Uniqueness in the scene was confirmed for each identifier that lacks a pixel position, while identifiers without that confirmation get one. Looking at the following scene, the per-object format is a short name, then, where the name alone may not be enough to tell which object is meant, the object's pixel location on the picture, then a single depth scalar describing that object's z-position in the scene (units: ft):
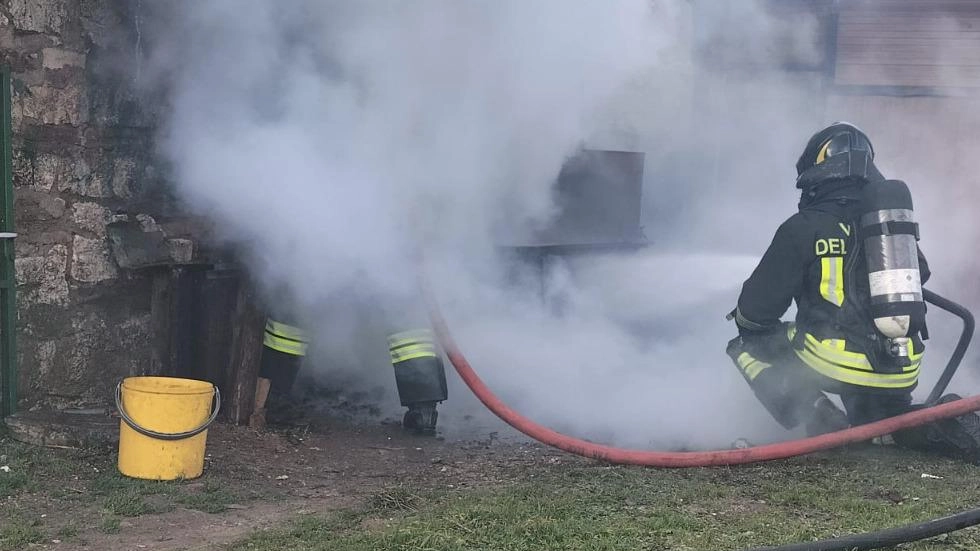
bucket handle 13.99
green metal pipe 15.74
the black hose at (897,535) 10.73
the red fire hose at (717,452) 15.65
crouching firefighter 16.12
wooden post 17.52
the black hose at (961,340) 16.97
